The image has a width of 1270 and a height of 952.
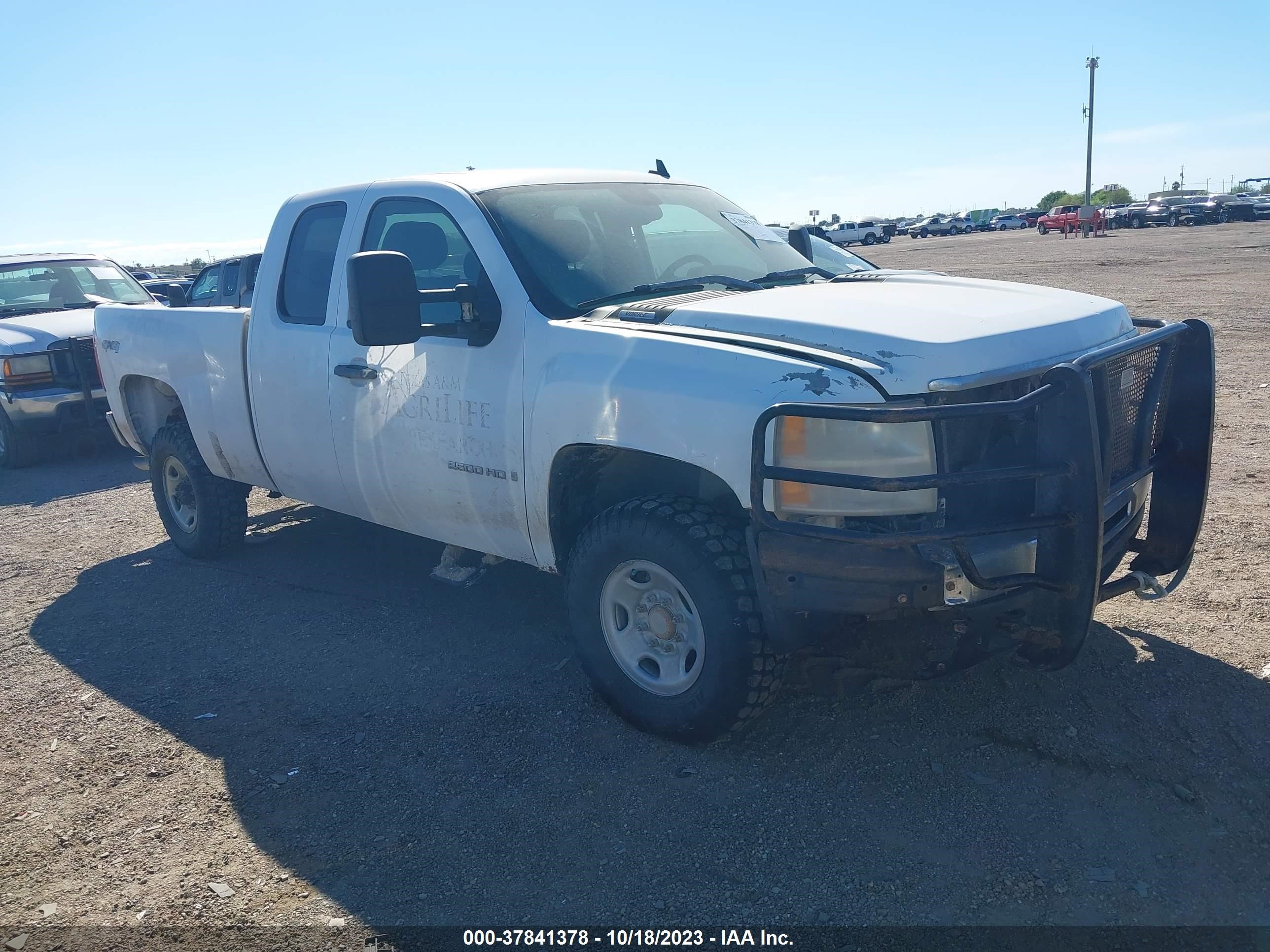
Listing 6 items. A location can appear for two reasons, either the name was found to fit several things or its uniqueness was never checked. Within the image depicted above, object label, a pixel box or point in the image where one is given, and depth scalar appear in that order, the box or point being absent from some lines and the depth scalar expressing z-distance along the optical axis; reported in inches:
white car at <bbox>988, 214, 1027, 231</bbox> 2997.0
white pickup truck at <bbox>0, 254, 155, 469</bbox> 376.2
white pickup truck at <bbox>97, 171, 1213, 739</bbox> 120.9
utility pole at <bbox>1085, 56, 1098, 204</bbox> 2974.9
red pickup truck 2118.6
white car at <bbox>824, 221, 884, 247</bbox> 2564.0
